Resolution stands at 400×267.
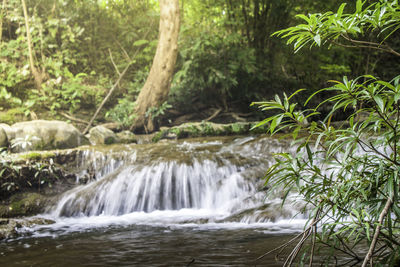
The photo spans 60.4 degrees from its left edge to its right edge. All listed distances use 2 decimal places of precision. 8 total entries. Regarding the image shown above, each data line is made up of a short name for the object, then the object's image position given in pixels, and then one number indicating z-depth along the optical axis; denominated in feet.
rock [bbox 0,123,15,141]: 25.71
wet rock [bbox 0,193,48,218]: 18.62
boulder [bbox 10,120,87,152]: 26.08
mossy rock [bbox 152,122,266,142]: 31.30
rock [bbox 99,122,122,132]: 35.96
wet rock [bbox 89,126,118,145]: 30.49
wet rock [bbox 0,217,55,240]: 13.32
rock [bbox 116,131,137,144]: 31.04
